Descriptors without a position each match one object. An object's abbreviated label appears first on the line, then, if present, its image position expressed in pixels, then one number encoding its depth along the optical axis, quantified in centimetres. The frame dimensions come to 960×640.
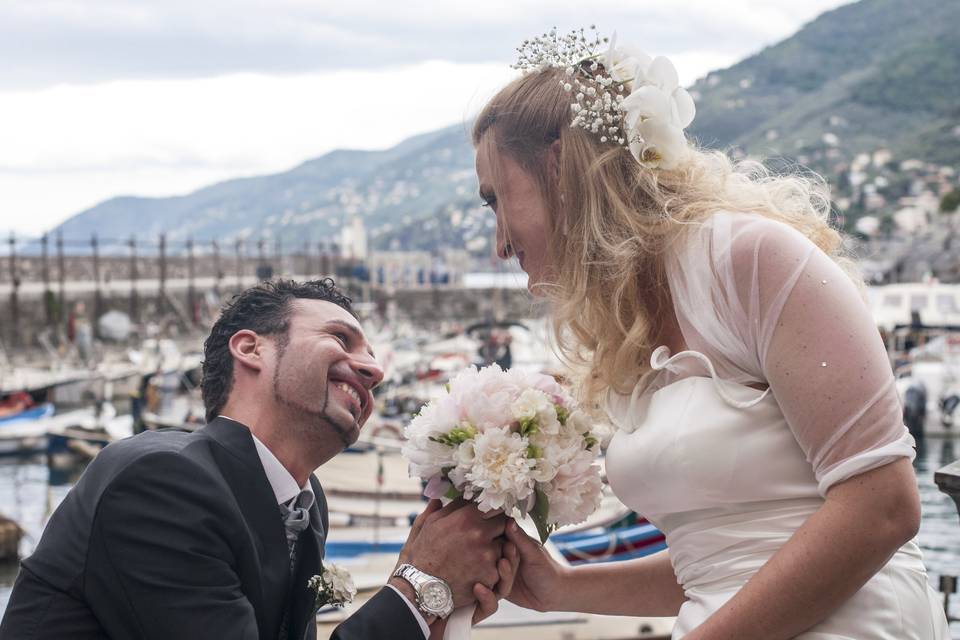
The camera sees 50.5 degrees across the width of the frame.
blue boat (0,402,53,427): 2678
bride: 190
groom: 210
